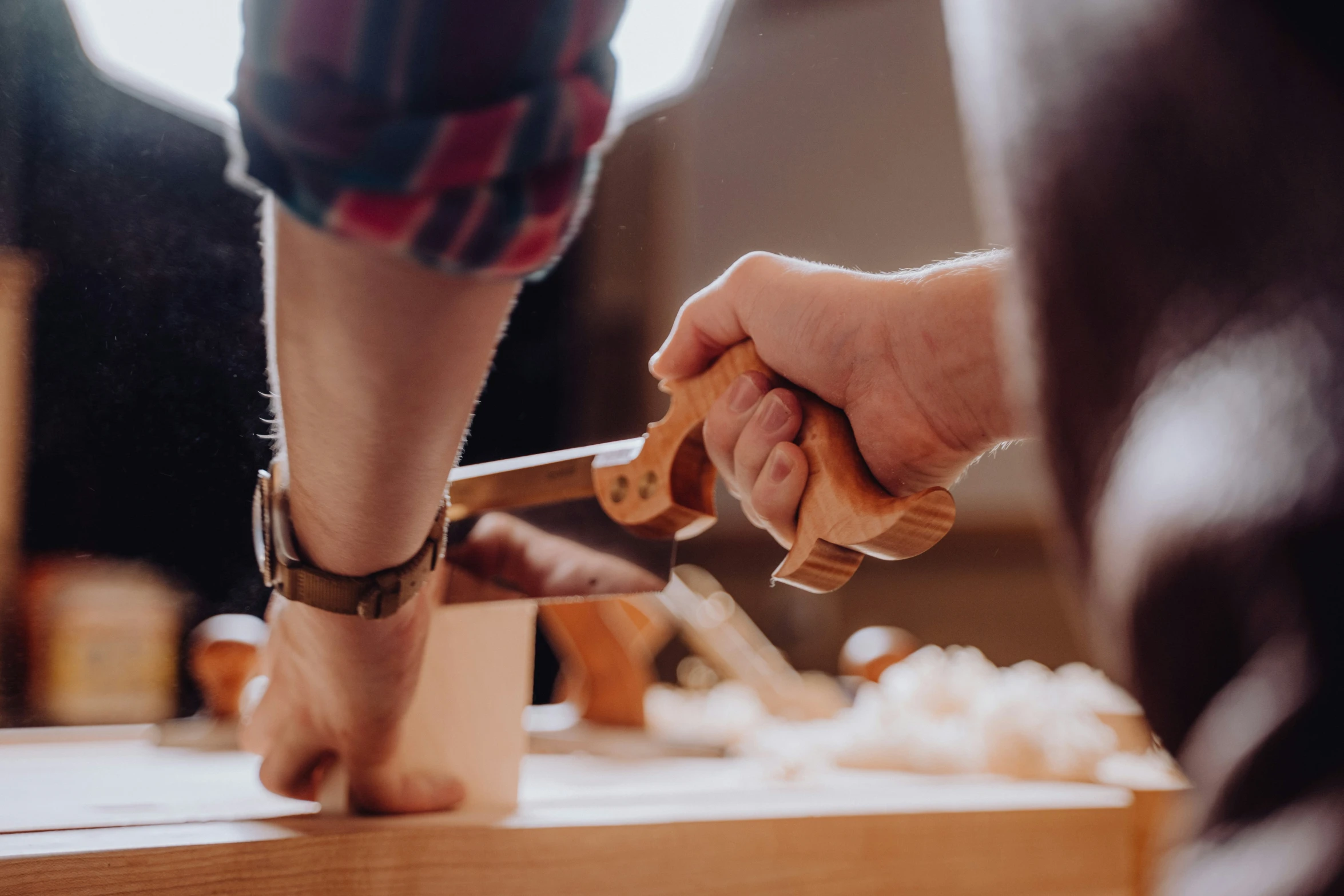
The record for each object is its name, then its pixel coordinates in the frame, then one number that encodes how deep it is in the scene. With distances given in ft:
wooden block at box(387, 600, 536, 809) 1.67
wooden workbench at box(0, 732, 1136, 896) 1.28
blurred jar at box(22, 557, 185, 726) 1.69
